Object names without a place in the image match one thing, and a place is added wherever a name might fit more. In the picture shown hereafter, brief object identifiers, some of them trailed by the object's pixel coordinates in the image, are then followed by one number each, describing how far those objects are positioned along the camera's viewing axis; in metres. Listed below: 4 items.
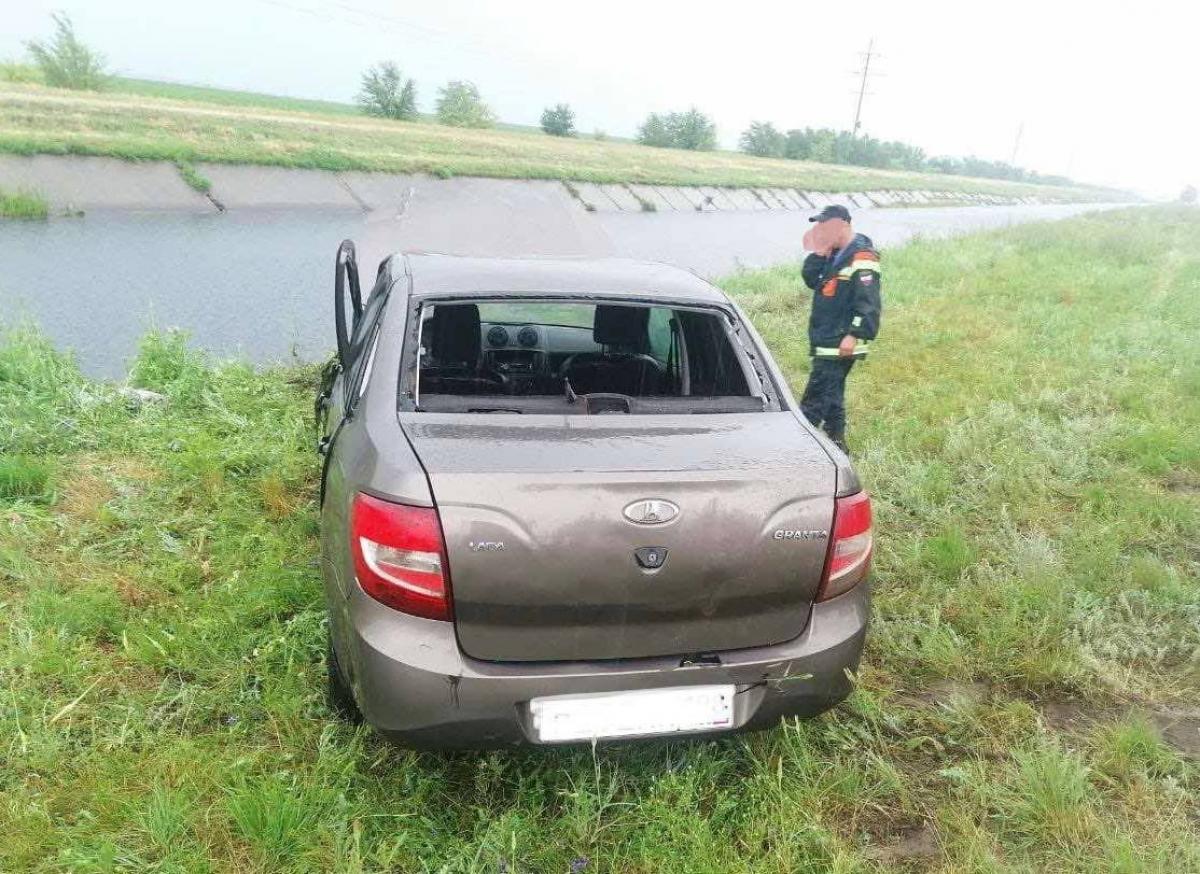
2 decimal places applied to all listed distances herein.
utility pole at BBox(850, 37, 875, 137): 72.56
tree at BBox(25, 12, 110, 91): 39.62
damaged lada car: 1.91
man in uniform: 4.93
